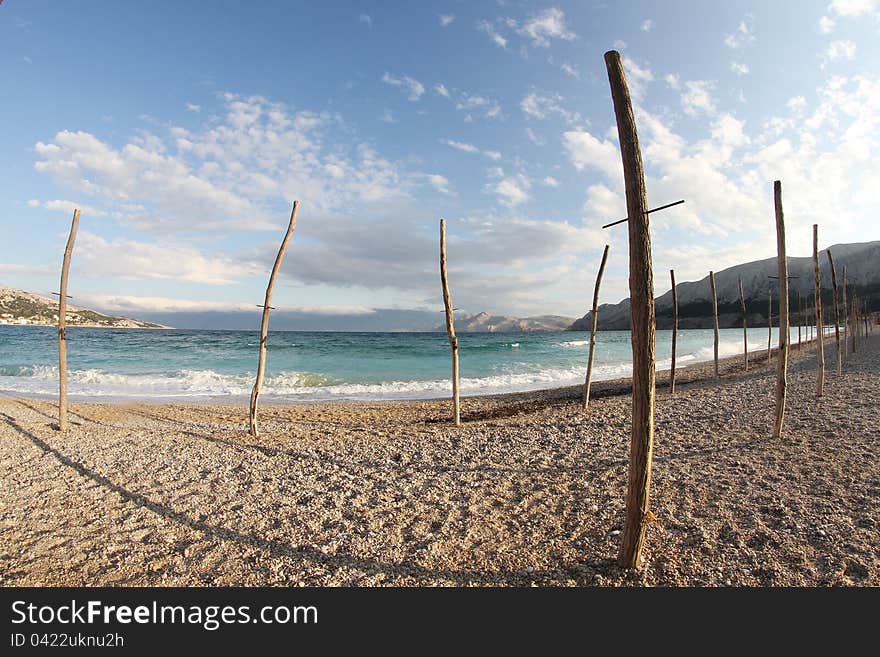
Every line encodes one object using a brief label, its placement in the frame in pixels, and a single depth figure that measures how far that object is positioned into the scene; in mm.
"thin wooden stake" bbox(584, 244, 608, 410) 10883
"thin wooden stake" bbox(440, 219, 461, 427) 9469
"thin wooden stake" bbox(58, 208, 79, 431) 8148
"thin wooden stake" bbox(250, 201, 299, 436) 8359
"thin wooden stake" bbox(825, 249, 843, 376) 12750
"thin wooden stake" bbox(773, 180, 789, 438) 7043
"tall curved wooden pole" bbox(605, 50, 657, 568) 3084
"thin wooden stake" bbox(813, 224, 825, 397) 10597
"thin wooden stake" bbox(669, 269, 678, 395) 13607
